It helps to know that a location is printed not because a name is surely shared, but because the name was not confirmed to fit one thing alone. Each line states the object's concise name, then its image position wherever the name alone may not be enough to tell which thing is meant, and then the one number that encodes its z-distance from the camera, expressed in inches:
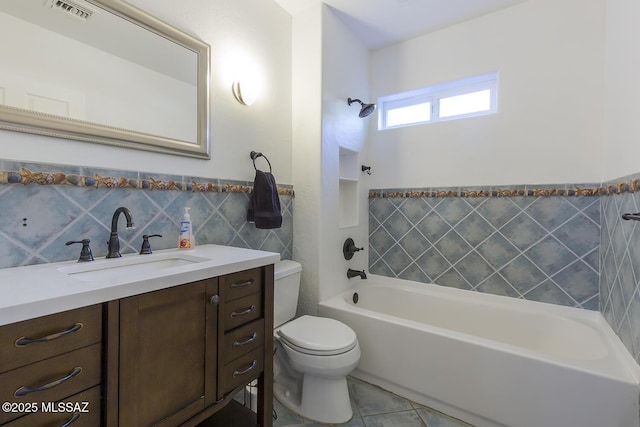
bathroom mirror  39.0
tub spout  92.7
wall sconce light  67.9
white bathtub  48.7
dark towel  68.5
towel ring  72.3
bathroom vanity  24.6
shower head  88.4
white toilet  58.3
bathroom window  87.4
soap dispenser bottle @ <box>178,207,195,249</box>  54.4
